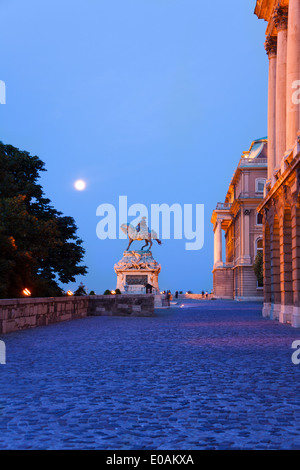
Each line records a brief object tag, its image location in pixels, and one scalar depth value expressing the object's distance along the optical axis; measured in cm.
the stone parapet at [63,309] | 1859
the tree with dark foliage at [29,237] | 2533
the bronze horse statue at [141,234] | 6625
